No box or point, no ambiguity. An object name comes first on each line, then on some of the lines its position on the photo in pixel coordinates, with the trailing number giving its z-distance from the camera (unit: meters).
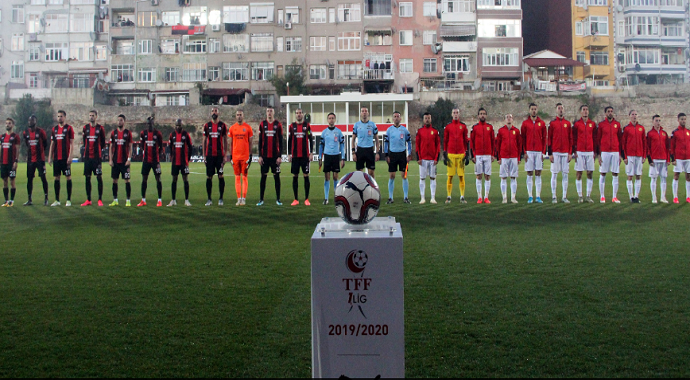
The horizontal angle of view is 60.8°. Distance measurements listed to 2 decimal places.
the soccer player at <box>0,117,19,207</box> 14.82
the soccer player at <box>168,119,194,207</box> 14.52
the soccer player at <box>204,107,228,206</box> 14.48
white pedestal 3.05
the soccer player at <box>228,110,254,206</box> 14.76
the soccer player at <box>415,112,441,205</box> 14.71
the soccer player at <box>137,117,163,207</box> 14.59
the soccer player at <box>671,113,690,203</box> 14.39
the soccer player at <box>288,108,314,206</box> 14.47
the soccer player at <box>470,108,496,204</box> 14.57
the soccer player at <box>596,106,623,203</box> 14.61
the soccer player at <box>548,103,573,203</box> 14.66
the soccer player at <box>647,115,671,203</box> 14.68
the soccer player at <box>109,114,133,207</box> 14.78
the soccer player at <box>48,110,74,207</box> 14.77
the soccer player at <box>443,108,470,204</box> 14.48
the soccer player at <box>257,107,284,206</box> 14.44
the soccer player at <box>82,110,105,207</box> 14.62
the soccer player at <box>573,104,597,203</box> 14.66
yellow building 60.78
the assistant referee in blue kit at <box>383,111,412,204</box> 14.50
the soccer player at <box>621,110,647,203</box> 14.71
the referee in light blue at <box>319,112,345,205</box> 14.49
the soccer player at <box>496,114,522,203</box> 14.59
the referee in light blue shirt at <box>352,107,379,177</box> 14.16
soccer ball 3.49
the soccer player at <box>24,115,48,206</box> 14.81
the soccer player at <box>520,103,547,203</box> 14.67
